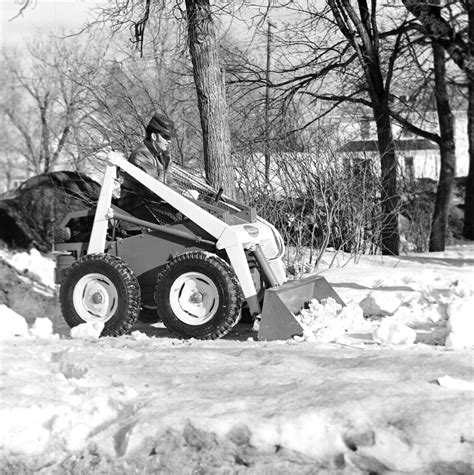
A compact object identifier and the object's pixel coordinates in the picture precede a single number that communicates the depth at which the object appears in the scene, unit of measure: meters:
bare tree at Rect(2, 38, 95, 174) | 44.09
